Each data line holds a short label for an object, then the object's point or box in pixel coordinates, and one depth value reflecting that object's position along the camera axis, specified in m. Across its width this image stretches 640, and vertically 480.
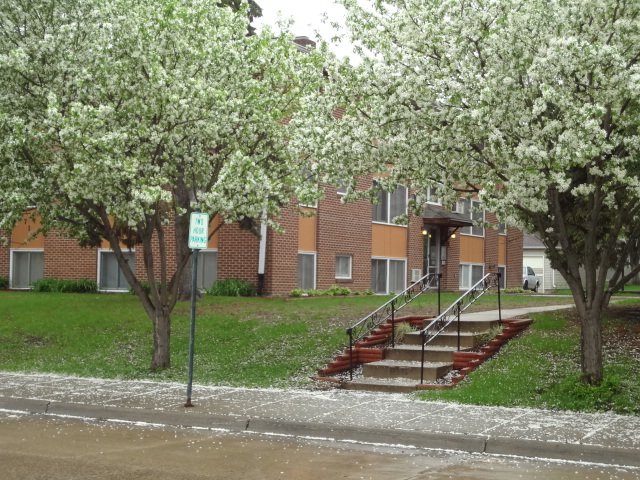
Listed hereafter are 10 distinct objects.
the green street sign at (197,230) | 12.99
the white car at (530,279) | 52.09
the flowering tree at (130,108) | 14.34
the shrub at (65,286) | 31.66
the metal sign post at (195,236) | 12.95
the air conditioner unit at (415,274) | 36.38
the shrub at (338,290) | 31.01
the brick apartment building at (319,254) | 29.33
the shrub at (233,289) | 28.64
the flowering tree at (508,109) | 11.61
